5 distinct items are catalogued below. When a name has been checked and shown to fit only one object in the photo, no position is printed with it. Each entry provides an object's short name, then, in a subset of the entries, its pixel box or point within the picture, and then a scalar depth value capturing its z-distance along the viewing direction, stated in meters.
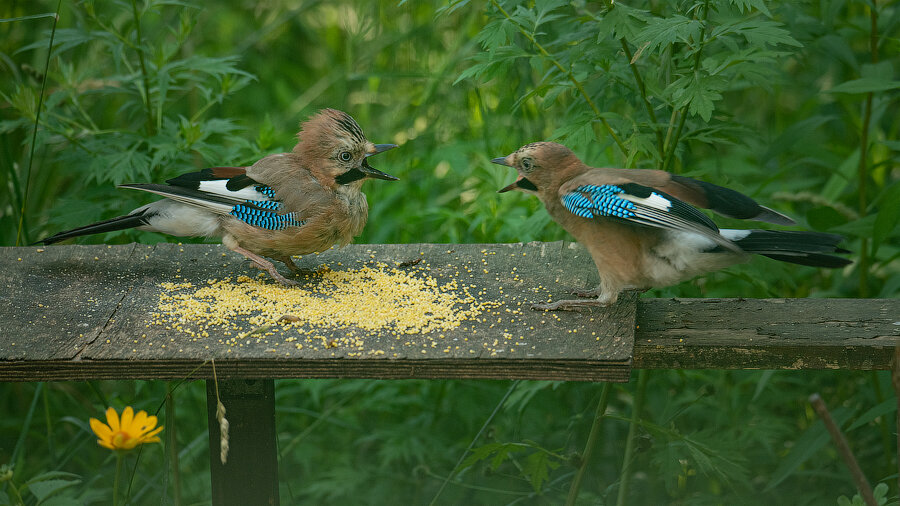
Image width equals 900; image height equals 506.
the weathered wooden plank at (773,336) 6.36
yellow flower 5.34
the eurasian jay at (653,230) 6.33
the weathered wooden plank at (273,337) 5.92
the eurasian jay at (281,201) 7.60
